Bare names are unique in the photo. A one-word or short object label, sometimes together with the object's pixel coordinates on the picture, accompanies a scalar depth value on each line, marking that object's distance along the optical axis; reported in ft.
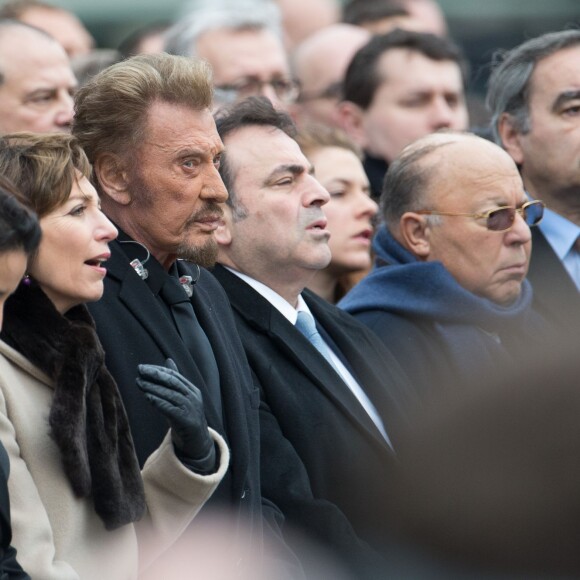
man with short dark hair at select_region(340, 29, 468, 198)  48.99
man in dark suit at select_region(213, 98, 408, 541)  30.40
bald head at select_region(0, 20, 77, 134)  42.45
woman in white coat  22.33
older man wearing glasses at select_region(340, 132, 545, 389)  35.55
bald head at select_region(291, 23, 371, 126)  55.03
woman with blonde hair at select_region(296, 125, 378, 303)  40.88
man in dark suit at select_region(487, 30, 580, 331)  40.73
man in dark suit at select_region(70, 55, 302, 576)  27.12
